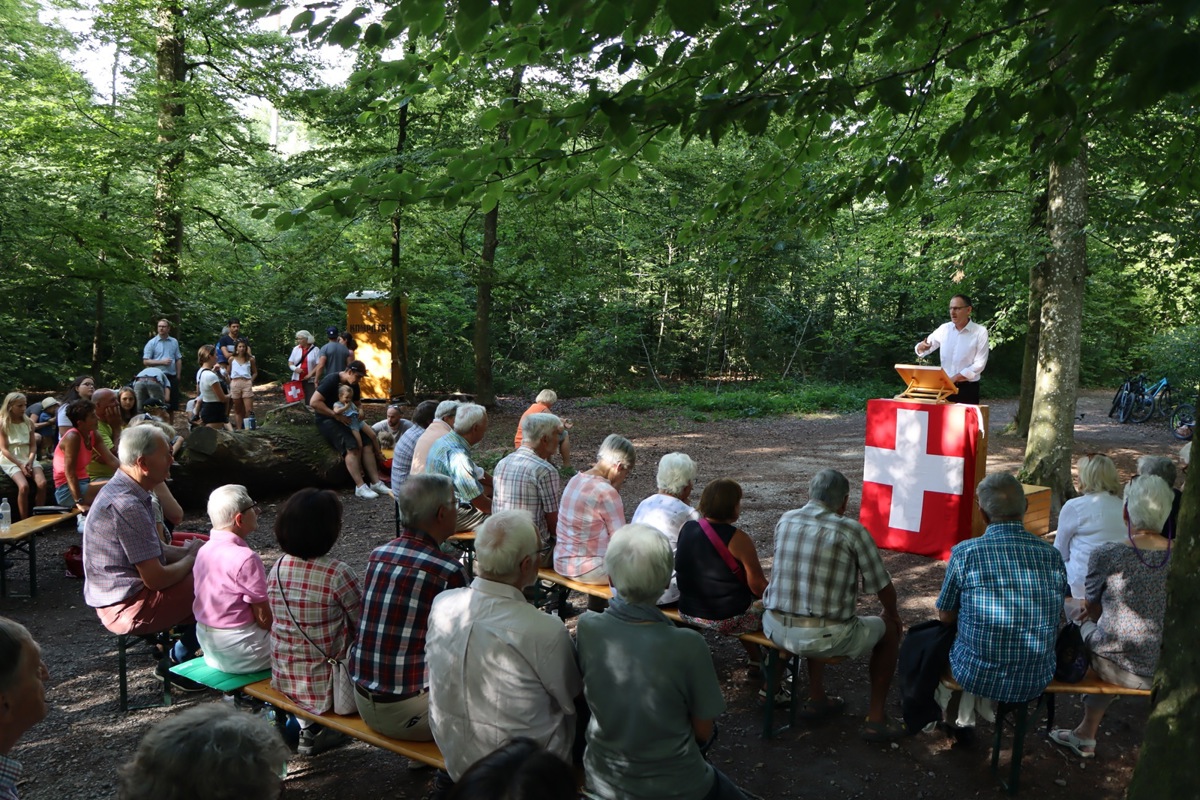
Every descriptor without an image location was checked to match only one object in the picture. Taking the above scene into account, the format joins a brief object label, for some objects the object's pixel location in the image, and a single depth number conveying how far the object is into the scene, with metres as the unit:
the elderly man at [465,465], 5.62
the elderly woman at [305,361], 12.46
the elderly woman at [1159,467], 4.71
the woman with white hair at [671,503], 4.36
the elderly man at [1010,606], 3.50
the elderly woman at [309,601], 3.33
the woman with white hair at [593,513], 4.59
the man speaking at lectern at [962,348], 7.47
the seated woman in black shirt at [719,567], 3.99
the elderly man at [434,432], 6.23
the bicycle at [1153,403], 16.86
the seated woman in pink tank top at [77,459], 6.35
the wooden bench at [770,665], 3.88
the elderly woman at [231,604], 3.71
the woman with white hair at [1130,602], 3.59
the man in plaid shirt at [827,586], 3.77
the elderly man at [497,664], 2.65
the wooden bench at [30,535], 5.59
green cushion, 3.63
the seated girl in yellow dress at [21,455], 7.01
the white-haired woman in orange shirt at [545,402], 7.67
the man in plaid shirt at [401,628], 3.12
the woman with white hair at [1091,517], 4.29
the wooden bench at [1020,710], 3.51
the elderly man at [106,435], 6.67
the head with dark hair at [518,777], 1.33
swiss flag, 6.43
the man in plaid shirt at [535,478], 5.12
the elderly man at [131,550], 4.01
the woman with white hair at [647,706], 2.59
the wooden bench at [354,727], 3.07
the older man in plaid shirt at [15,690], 1.97
